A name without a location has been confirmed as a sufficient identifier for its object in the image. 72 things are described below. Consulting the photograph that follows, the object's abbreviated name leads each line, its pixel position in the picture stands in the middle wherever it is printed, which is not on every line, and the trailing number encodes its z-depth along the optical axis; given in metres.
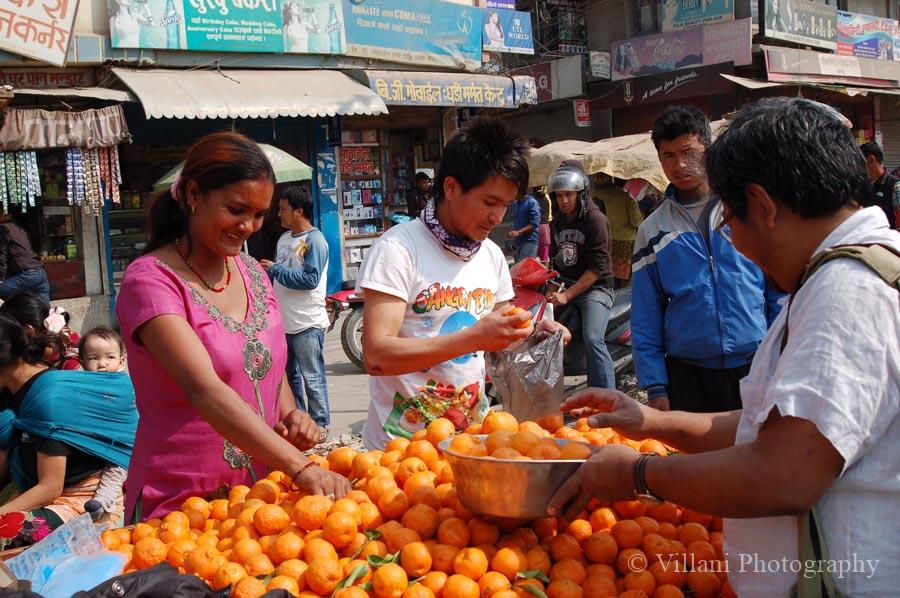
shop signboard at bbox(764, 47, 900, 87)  18.80
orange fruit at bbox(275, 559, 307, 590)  1.86
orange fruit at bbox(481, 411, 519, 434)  2.28
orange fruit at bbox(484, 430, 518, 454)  2.00
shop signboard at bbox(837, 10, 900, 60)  21.56
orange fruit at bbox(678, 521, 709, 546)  2.04
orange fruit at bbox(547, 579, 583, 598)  1.79
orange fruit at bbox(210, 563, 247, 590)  1.85
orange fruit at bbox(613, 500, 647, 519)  2.10
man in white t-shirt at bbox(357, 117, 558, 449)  2.56
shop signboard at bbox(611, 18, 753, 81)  18.38
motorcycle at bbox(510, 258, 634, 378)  6.32
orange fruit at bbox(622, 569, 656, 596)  1.85
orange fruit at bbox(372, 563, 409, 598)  1.76
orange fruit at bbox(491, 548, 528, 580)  1.83
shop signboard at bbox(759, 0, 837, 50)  19.10
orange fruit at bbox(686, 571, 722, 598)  1.88
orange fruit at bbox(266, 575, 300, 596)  1.80
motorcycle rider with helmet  6.42
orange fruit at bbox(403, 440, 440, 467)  2.29
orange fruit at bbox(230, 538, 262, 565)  1.95
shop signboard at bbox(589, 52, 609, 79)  20.05
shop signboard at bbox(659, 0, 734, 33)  19.09
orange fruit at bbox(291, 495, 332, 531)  2.00
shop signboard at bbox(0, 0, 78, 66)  9.12
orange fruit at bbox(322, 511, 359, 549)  1.93
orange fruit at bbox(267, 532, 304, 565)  1.94
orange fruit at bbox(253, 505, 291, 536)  2.07
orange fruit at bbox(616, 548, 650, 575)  1.91
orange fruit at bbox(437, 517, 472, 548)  1.91
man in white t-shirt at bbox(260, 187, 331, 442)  6.27
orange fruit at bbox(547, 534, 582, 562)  1.91
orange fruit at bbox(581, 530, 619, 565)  1.93
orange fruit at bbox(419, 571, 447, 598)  1.80
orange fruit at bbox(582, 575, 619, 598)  1.82
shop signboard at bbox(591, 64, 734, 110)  18.35
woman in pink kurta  2.20
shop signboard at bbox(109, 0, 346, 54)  10.19
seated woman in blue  3.56
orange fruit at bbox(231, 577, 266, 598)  1.79
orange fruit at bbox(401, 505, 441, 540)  1.97
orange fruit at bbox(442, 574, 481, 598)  1.77
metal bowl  1.77
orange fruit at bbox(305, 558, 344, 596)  1.81
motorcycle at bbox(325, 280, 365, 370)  8.32
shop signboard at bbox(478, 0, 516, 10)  14.39
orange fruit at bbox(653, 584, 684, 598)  1.82
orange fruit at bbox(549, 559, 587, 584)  1.84
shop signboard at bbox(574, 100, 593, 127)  19.86
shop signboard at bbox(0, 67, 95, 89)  9.55
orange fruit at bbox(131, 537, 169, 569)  2.04
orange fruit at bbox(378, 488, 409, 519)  2.07
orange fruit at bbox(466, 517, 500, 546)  1.92
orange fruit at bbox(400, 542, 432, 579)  1.84
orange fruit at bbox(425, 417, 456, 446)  2.42
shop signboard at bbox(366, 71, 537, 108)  12.48
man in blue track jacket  3.39
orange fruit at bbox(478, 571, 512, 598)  1.78
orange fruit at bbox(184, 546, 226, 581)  1.92
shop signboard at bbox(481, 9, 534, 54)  14.30
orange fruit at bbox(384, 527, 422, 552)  1.92
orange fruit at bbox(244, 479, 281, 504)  2.25
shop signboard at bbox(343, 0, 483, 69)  12.61
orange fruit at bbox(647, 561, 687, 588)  1.88
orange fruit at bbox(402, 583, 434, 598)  1.76
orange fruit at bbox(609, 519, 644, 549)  1.97
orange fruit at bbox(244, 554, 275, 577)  1.90
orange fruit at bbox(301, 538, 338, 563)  1.87
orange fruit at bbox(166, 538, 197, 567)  2.02
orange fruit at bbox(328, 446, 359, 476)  2.40
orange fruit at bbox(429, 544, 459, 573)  1.86
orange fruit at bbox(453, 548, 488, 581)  1.81
